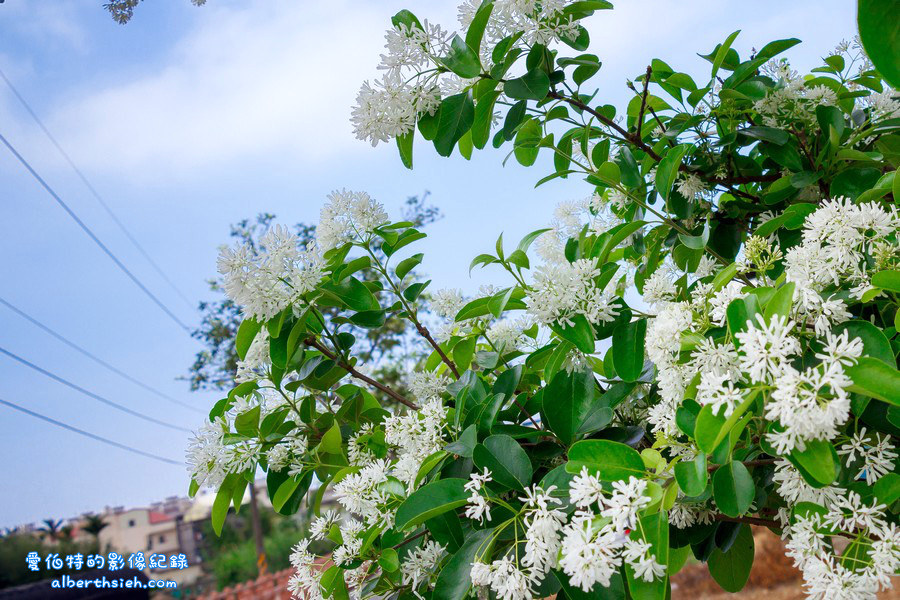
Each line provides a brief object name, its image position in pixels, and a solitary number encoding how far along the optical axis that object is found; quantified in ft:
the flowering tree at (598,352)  2.00
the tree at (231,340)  22.97
